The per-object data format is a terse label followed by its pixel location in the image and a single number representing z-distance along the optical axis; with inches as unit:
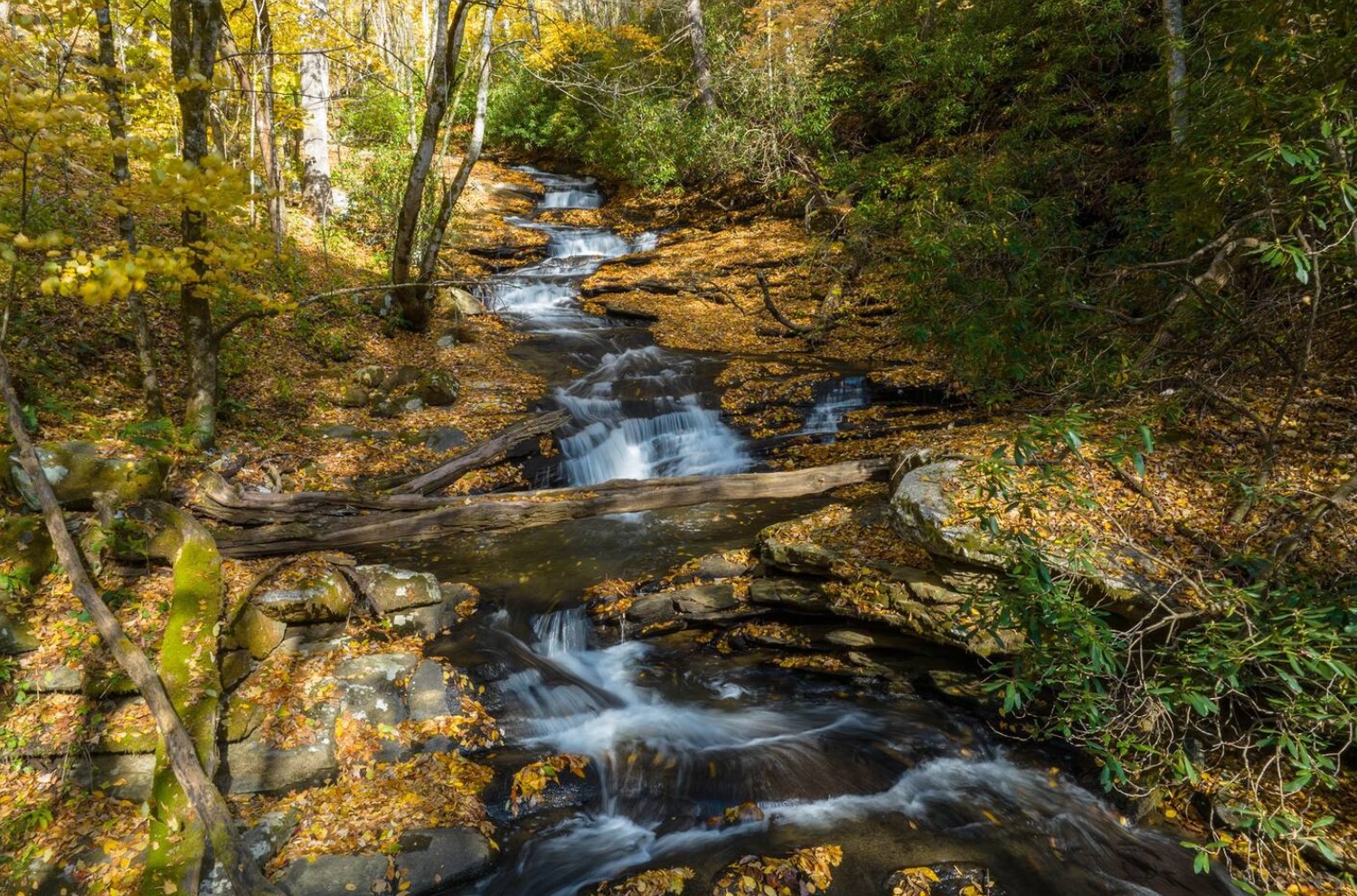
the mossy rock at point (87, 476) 206.4
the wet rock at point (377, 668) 203.8
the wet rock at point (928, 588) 203.3
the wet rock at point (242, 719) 177.3
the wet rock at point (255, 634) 198.1
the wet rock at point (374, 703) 193.9
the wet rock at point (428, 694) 200.5
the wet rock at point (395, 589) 236.7
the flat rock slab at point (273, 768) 170.2
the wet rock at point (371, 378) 400.8
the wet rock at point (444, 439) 357.7
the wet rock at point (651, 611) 249.1
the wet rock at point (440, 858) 155.7
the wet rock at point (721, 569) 263.6
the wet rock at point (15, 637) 175.5
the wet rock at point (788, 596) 232.4
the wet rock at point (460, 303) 532.1
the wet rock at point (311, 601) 211.2
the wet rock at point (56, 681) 171.3
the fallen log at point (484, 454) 317.4
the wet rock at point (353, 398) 378.6
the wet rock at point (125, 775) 161.0
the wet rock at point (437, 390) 402.9
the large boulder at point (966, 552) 172.4
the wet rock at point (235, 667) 187.8
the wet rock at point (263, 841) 144.6
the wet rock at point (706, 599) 246.7
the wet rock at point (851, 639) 222.1
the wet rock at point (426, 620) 232.8
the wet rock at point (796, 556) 238.5
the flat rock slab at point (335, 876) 147.9
